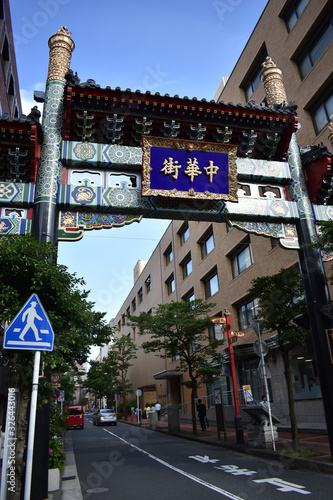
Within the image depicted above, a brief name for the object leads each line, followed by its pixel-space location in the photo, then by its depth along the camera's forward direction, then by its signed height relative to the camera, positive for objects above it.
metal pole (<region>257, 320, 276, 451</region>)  11.70 +0.34
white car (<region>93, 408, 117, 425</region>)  34.06 -1.93
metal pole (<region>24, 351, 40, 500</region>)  4.20 -0.37
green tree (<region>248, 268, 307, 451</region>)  11.47 +2.40
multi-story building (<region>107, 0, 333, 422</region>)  17.69 +10.71
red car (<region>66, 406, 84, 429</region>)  31.61 -1.69
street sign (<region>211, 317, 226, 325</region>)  16.27 +2.77
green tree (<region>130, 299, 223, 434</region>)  20.12 +3.23
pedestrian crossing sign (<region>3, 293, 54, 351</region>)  4.59 +0.80
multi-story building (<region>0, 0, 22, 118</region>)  17.58 +16.67
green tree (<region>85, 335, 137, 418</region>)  41.94 +2.63
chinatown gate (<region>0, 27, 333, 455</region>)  8.75 +5.37
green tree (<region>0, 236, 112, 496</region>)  5.60 +1.49
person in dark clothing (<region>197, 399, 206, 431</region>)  20.89 -1.17
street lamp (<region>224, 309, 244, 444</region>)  14.34 -0.56
